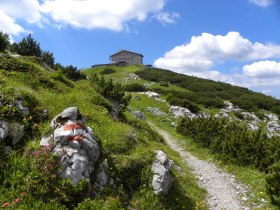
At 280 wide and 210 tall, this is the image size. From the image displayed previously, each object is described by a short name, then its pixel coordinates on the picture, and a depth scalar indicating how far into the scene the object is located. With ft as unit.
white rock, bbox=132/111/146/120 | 68.68
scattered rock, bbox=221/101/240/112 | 99.29
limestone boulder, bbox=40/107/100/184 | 21.76
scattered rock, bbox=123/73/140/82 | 145.80
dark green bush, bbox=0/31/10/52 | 47.85
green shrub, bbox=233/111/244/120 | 93.10
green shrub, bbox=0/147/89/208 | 19.43
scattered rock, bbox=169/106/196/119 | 81.18
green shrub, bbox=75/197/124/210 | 19.93
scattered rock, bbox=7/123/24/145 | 23.65
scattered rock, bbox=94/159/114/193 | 23.16
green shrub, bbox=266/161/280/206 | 27.64
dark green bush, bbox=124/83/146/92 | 113.22
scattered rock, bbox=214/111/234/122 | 88.37
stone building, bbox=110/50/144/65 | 260.27
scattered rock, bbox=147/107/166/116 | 80.91
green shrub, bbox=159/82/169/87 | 130.07
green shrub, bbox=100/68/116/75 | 171.03
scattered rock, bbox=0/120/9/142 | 22.94
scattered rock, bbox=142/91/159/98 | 97.27
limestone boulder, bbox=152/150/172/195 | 25.37
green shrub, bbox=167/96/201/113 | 87.19
